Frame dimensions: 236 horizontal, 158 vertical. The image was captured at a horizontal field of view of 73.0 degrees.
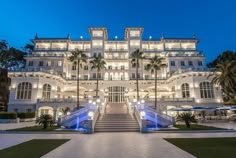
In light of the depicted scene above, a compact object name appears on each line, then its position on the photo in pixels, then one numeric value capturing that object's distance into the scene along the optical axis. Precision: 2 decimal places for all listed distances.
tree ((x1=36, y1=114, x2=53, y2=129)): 19.94
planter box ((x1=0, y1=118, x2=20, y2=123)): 31.34
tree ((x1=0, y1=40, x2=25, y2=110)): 47.12
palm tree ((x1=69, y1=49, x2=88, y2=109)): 39.31
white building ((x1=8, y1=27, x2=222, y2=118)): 38.66
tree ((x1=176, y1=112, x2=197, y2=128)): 20.38
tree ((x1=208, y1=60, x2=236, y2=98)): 35.56
